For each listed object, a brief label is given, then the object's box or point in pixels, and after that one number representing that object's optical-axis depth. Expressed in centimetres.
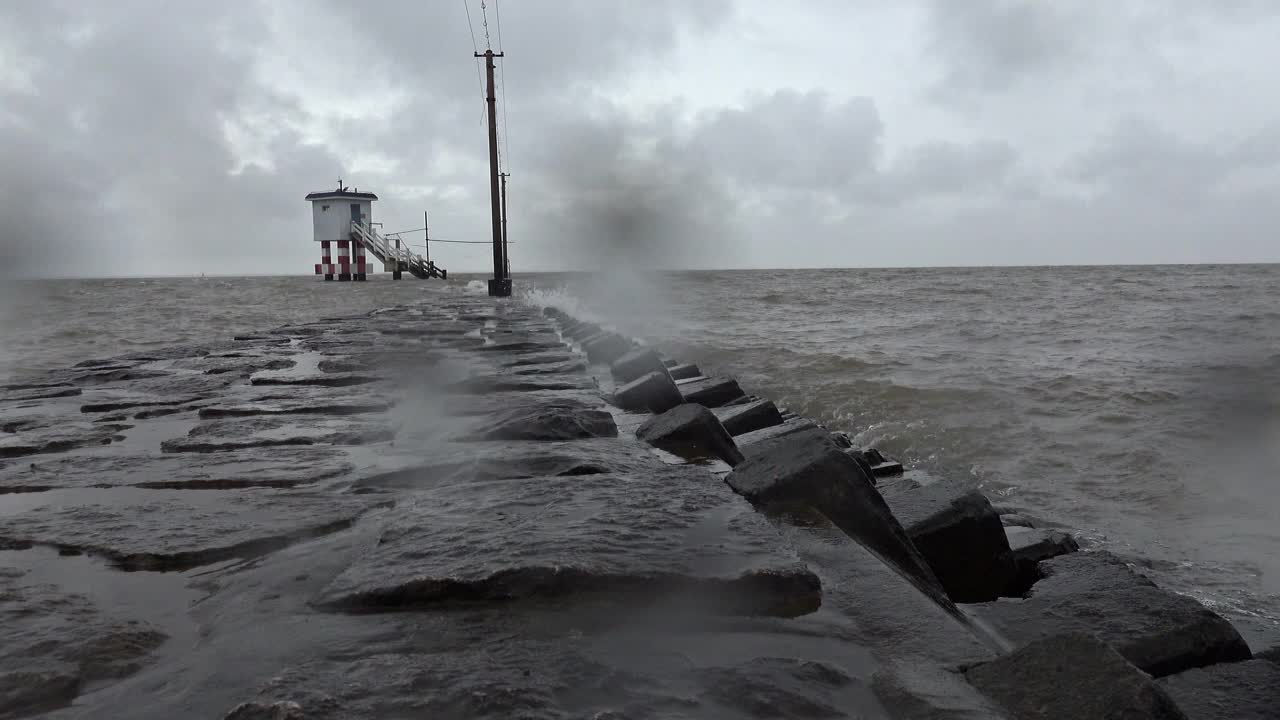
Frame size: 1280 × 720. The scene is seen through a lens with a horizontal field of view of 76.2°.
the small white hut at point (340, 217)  3972
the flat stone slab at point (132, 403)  436
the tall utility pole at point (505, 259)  2058
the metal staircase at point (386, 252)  4019
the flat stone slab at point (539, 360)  607
